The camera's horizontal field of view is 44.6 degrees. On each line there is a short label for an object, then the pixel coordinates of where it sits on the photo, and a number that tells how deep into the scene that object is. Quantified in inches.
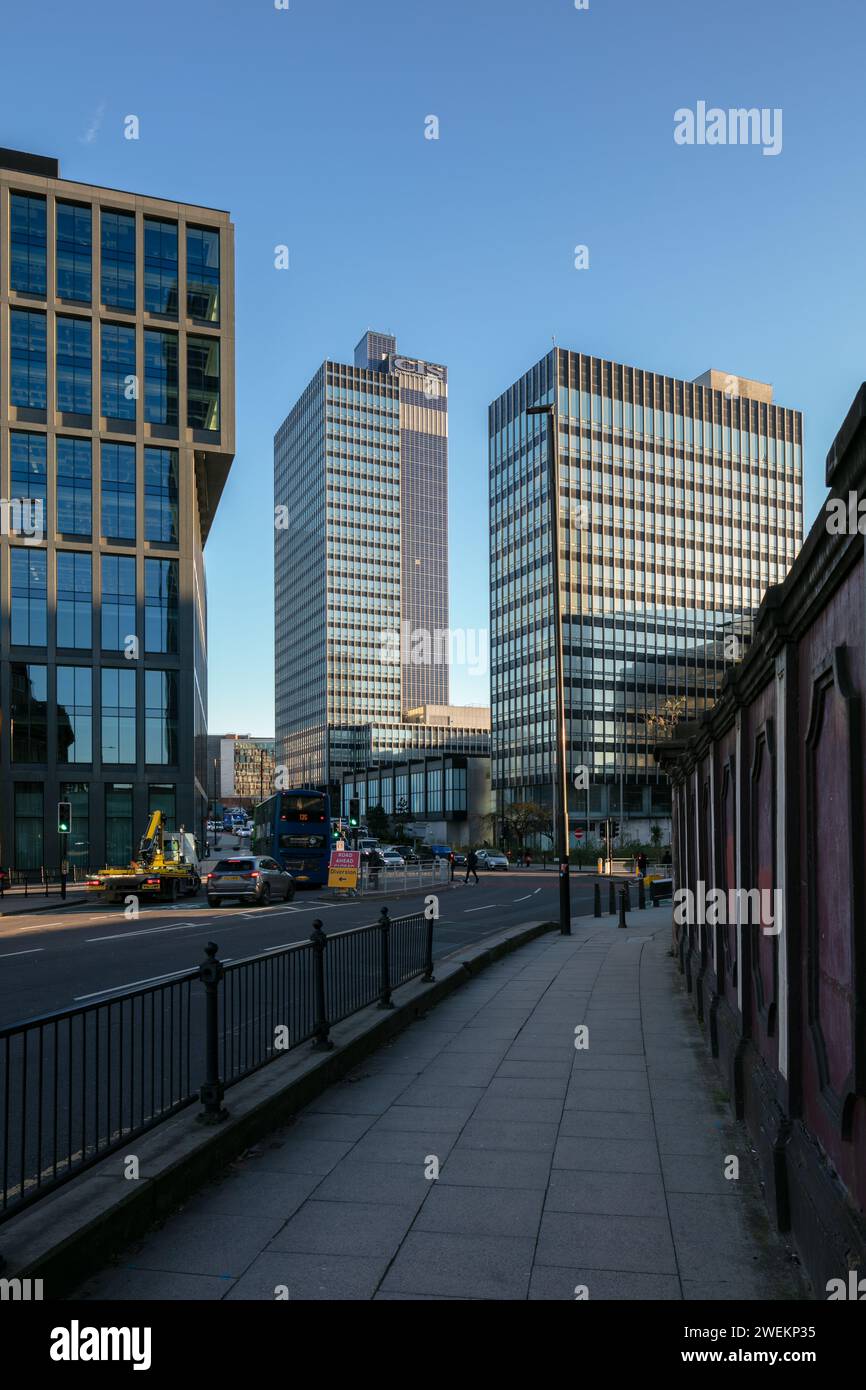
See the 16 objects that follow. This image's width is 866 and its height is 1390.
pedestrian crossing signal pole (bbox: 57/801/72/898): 1496.1
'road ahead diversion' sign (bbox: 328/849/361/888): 1370.6
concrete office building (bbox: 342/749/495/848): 4419.3
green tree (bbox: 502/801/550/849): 3390.7
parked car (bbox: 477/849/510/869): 2556.6
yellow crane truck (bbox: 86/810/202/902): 1302.9
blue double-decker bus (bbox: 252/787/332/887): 1536.7
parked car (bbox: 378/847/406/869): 2224.9
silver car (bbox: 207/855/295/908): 1219.9
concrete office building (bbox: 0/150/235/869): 2143.2
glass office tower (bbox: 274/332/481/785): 6717.5
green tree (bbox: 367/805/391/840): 4384.8
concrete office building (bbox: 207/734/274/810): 6363.2
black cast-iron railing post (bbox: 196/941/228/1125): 257.9
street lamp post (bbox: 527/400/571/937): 892.6
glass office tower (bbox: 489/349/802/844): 4266.7
